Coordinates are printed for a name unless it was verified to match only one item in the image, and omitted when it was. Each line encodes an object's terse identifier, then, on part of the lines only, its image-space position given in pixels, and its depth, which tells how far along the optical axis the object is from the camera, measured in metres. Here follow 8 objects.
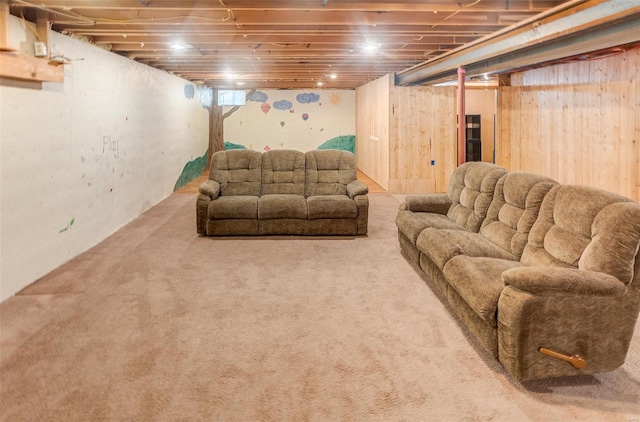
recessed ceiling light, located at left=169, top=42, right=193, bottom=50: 5.52
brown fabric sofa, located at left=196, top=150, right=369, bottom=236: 5.58
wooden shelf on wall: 3.58
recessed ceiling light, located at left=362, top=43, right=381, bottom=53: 5.67
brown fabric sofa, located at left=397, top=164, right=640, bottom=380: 2.42
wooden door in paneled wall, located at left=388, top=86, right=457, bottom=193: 8.67
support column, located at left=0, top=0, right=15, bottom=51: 3.59
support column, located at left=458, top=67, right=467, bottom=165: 7.04
